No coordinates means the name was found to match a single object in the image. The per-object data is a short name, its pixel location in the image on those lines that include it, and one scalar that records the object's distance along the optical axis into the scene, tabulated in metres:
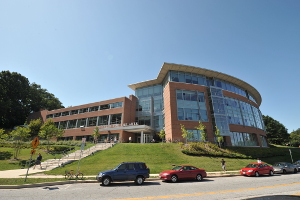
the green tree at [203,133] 25.69
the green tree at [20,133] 23.80
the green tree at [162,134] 29.94
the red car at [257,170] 14.84
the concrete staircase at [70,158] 18.02
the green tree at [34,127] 38.59
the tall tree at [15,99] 48.56
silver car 17.17
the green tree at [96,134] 33.31
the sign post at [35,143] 11.55
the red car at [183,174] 11.77
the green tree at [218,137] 26.92
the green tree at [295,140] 79.19
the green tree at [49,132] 28.98
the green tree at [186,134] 26.08
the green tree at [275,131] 65.69
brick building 31.30
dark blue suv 10.52
